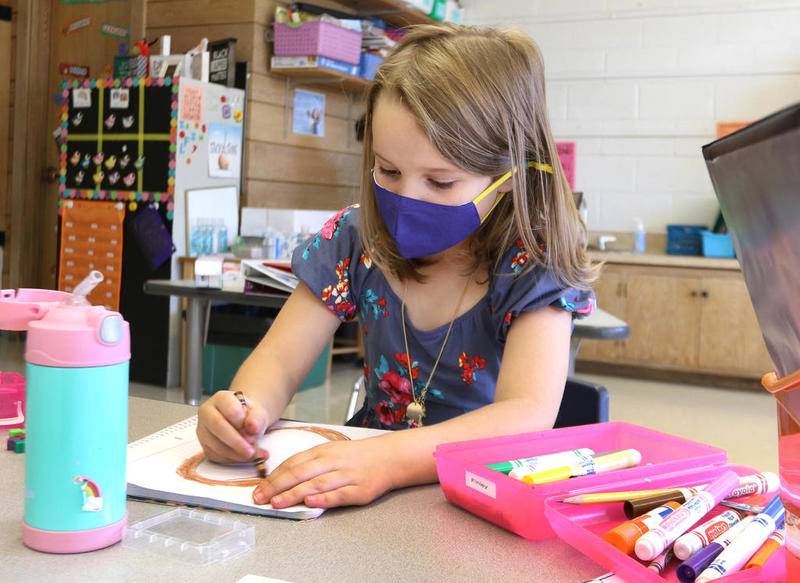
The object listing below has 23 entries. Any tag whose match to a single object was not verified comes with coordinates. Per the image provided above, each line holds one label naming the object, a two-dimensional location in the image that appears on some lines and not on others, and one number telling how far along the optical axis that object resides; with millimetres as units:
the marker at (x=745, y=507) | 732
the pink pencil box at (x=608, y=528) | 619
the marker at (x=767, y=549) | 628
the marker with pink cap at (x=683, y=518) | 641
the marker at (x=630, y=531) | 658
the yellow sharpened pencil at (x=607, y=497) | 721
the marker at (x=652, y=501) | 724
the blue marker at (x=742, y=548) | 614
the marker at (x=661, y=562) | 632
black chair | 1200
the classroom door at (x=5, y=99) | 5031
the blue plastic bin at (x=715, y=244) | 4672
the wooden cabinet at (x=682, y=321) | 4426
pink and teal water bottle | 613
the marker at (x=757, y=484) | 781
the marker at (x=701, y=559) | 619
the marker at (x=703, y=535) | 645
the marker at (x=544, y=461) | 782
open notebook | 783
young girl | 982
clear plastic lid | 668
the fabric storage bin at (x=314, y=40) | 4160
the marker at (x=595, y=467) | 769
